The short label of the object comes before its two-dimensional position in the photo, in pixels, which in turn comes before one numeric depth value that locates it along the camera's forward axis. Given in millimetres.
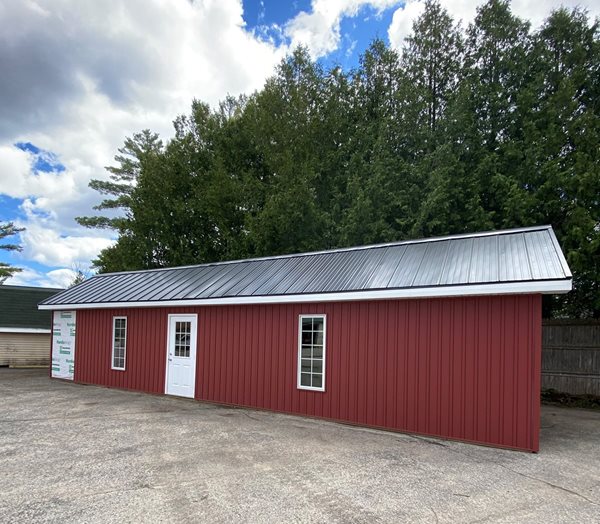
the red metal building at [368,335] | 6184
